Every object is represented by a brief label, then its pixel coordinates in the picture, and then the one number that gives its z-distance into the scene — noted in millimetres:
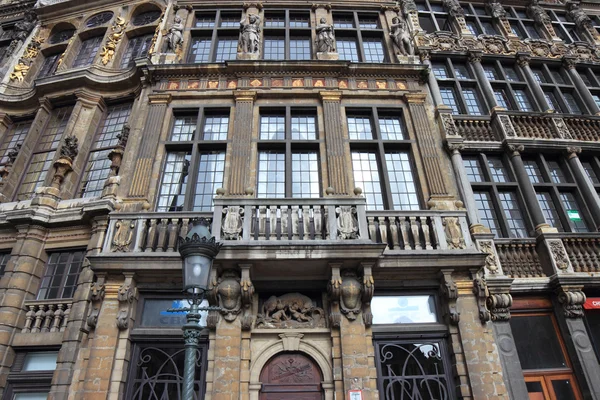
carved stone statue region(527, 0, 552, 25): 16242
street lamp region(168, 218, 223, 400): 5082
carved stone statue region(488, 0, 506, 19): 15874
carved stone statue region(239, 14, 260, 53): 13188
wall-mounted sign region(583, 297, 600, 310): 9539
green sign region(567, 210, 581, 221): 11388
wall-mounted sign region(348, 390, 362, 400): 7527
